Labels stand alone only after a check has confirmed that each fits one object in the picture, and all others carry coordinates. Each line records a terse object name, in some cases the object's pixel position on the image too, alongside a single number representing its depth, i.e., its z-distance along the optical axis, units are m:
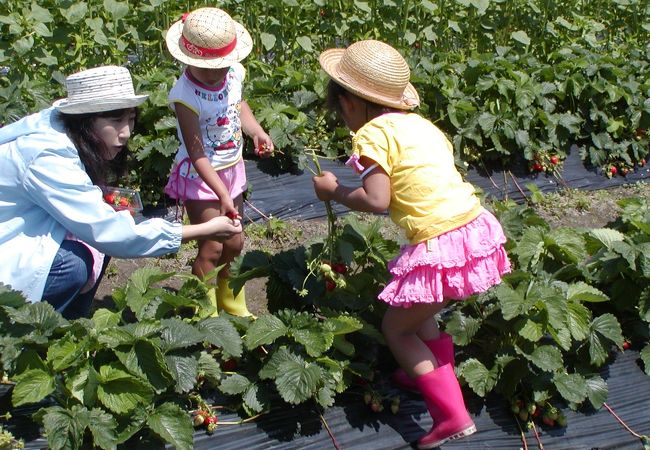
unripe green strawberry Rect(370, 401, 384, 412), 3.26
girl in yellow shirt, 2.98
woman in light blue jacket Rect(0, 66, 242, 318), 3.01
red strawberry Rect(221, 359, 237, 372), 3.27
